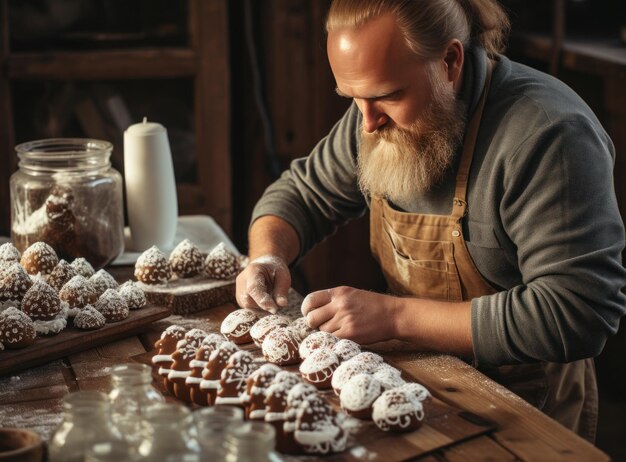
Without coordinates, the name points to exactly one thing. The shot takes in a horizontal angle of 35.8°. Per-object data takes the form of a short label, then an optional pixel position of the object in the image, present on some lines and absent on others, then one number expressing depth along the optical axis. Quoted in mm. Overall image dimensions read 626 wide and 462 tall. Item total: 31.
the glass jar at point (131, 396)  1480
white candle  2791
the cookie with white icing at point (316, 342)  1993
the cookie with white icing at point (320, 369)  1889
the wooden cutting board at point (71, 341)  1990
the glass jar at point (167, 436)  1365
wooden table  1634
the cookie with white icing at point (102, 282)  2307
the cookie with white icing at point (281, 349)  2008
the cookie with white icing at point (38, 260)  2432
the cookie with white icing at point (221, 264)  2467
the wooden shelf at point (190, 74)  3879
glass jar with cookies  2576
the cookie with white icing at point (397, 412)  1662
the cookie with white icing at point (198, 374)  1822
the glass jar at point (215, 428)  1360
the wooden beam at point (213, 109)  4012
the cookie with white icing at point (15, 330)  2006
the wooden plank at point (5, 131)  3816
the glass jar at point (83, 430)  1413
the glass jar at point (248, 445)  1319
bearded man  2084
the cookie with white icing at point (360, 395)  1726
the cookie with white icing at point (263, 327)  2090
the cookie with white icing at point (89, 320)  2139
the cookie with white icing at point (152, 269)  2422
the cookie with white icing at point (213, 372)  1795
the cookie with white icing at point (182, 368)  1854
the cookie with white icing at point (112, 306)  2187
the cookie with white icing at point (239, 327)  2154
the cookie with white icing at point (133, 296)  2275
